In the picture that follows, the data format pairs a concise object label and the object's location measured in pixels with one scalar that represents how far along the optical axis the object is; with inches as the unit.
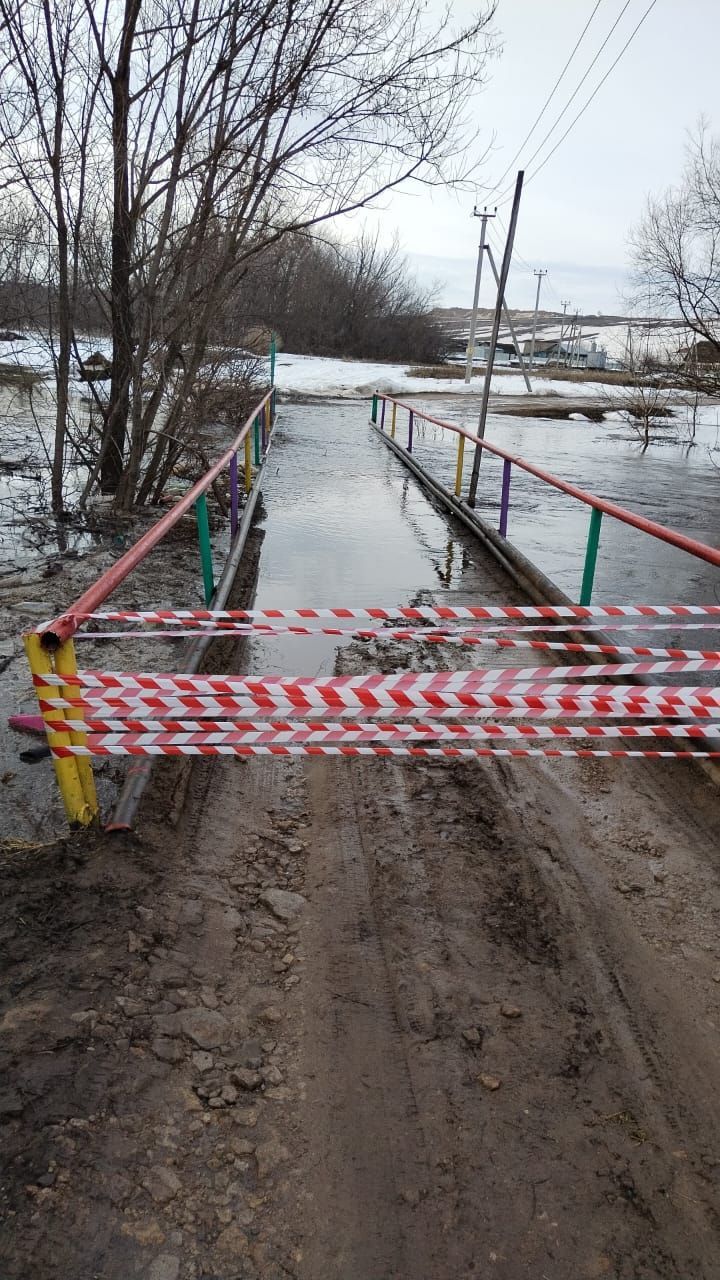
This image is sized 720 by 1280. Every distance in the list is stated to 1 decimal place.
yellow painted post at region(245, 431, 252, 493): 389.1
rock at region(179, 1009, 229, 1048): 87.9
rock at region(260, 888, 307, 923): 111.2
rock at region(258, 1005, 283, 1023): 92.4
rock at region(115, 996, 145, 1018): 88.9
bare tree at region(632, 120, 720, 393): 621.9
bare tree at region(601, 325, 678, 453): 684.5
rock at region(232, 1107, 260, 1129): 79.3
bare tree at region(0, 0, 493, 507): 282.2
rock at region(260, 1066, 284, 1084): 84.4
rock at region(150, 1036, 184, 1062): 84.7
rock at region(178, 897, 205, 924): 105.6
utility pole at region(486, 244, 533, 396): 1352.7
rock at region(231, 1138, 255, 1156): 76.4
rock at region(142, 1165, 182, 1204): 71.2
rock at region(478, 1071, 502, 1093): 84.7
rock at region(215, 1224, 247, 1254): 67.8
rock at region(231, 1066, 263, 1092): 83.4
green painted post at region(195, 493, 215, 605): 226.4
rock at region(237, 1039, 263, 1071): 86.2
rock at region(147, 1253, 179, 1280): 65.0
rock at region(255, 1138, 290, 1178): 75.1
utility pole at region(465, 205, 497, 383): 1604.5
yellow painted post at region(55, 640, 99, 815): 106.7
